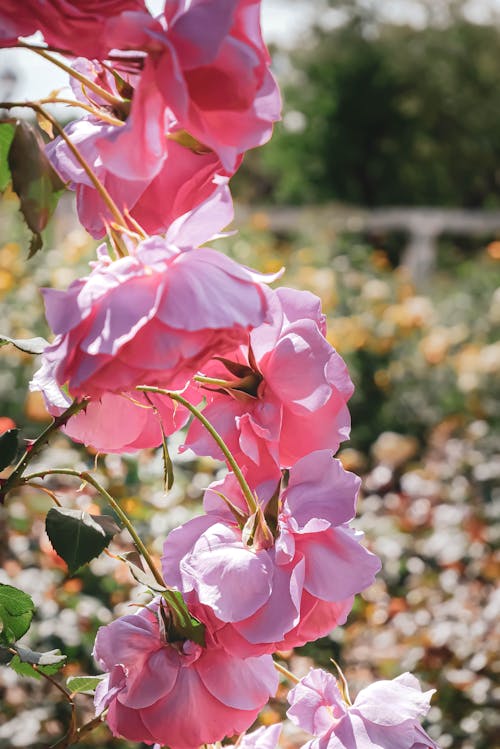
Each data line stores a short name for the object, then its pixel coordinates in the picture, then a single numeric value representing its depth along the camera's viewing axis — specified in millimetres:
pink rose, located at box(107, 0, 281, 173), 393
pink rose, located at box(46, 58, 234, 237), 423
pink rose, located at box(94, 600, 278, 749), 535
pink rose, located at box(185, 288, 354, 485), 521
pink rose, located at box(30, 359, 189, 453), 545
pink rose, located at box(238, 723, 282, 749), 633
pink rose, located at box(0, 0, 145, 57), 417
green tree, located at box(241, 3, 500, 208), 13359
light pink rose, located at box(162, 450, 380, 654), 491
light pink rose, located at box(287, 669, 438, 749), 554
